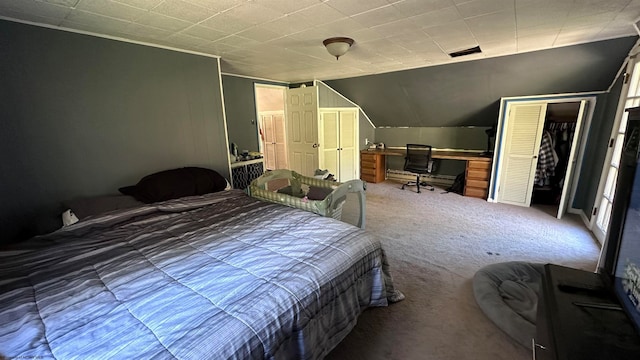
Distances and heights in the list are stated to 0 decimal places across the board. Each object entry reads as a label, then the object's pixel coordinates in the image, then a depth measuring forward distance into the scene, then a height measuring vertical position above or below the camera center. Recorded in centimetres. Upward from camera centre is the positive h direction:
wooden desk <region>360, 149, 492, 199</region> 436 -77
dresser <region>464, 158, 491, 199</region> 432 -87
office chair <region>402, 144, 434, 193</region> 484 -63
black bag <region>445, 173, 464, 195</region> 488 -113
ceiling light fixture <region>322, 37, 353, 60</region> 256 +84
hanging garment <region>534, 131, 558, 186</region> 383 -53
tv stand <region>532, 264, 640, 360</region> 85 -73
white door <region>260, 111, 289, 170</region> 634 -23
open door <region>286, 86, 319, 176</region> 488 +2
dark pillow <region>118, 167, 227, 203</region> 246 -54
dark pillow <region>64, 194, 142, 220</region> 215 -61
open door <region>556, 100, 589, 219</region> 336 -58
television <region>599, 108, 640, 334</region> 99 -46
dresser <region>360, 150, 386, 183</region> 565 -84
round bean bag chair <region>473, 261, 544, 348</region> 165 -126
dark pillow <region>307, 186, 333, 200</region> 279 -70
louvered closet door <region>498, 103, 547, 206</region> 370 -40
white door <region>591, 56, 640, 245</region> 261 -33
